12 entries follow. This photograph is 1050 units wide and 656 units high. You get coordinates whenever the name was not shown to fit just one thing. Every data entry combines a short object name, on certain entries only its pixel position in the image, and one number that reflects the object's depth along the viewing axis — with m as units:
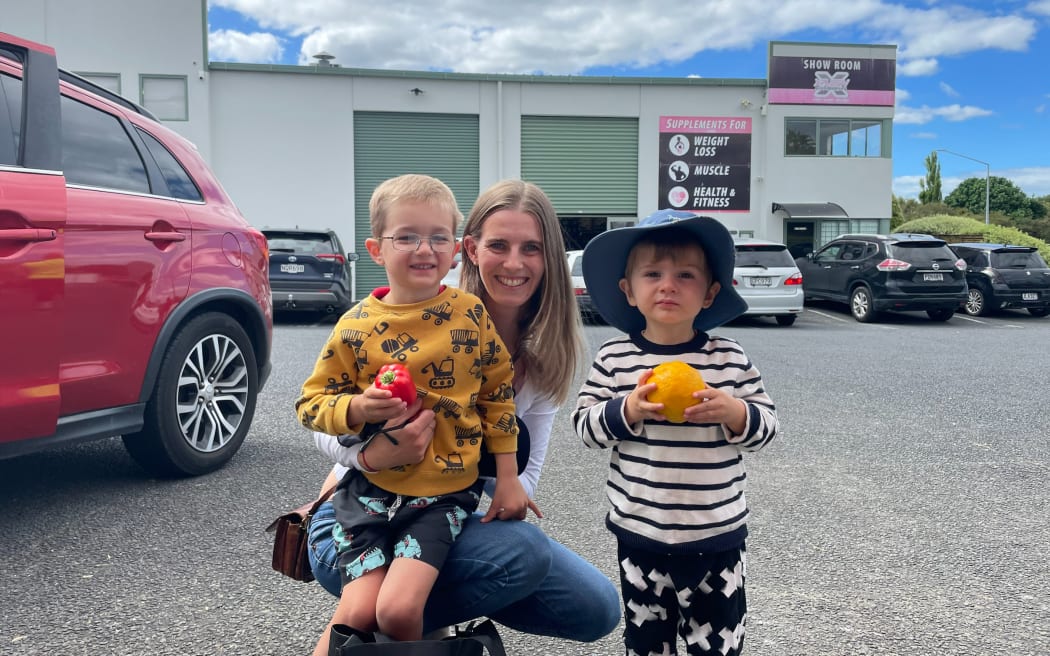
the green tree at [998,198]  79.81
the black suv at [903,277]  15.55
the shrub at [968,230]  27.23
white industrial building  22.47
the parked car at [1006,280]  17.38
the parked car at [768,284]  14.53
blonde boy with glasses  1.77
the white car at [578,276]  12.14
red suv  3.16
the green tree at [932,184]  79.88
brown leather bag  2.11
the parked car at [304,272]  13.55
